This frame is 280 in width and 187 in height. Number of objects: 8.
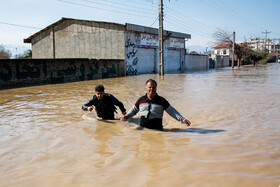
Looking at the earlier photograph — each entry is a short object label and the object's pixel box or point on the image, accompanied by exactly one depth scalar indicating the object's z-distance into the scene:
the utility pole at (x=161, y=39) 21.73
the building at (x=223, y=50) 83.46
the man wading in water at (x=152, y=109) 4.55
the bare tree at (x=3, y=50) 49.27
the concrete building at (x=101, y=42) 24.89
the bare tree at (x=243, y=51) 47.47
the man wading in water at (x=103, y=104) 5.34
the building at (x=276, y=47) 115.20
